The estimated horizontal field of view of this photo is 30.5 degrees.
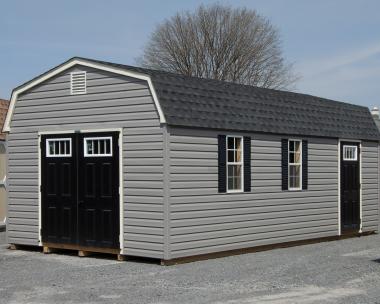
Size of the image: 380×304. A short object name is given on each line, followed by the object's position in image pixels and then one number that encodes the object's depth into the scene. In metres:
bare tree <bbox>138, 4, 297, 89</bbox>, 42.50
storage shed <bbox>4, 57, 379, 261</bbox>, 12.55
